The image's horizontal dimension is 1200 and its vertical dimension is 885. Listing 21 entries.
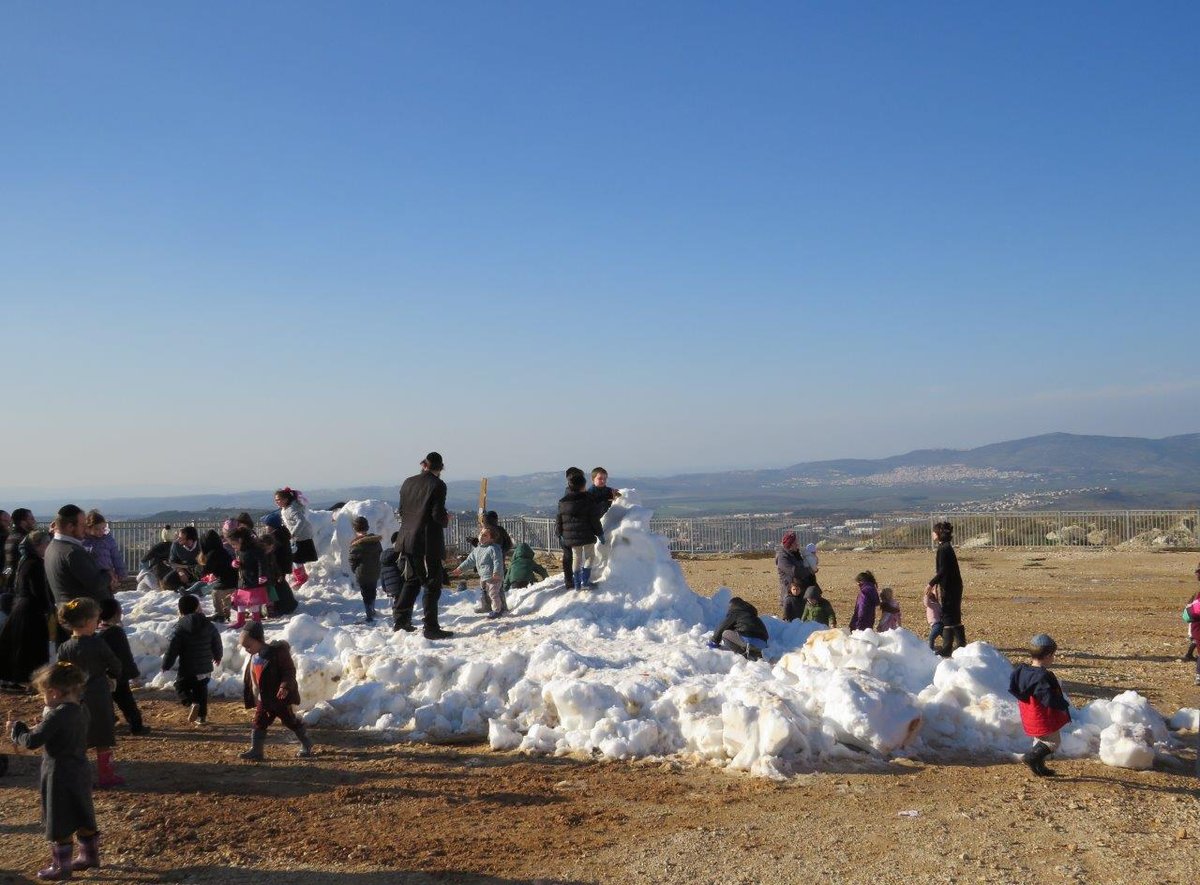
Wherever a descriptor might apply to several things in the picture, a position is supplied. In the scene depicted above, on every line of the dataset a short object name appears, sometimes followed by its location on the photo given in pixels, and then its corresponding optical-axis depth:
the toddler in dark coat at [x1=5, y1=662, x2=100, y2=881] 5.53
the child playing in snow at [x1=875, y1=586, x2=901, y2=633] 11.95
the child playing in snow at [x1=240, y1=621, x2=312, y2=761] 8.01
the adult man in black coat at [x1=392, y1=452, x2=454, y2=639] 10.40
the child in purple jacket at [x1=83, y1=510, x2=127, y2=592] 10.77
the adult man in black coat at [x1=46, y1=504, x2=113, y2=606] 8.48
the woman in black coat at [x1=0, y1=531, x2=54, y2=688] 9.45
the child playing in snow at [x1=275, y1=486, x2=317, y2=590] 13.30
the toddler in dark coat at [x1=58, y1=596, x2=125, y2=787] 6.86
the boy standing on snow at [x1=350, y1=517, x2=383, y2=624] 12.20
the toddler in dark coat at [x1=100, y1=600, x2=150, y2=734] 8.01
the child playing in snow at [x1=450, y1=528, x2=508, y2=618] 11.58
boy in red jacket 7.44
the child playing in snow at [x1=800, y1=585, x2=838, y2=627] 12.52
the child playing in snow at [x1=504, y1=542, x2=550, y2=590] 12.73
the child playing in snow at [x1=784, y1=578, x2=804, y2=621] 12.81
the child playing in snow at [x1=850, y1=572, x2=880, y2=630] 11.89
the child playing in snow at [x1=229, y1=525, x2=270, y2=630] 11.65
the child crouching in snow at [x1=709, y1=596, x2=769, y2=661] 10.11
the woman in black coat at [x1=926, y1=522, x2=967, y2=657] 11.57
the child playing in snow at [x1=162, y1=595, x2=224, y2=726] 9.27
